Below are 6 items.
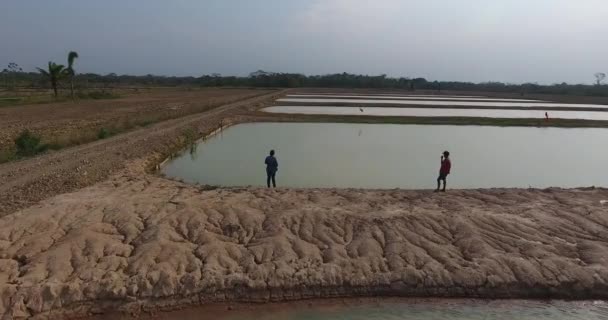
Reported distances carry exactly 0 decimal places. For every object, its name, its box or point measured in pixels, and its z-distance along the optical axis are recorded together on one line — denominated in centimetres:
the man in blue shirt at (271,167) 1101
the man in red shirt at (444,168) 1071
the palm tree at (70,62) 4093
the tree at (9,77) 6152
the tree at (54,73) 4020
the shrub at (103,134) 1802
